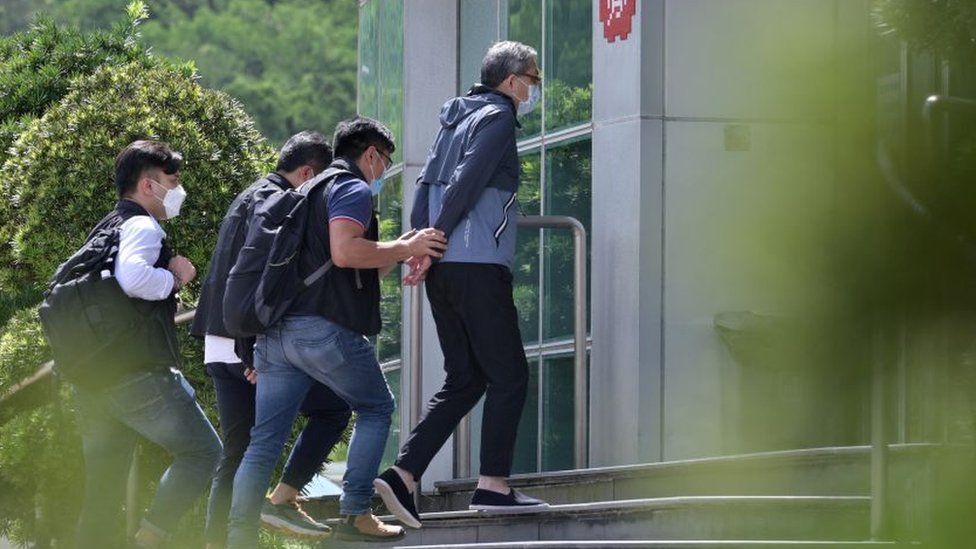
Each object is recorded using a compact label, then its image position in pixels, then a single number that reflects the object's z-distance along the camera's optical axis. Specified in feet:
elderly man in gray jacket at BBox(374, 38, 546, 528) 37.83
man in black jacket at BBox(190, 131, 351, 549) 38.81
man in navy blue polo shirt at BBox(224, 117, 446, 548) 35.73
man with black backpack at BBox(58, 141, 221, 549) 37.78
